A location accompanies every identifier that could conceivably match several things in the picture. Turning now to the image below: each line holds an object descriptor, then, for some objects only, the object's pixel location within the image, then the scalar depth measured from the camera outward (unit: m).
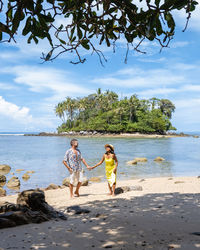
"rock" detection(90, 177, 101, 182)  14.86
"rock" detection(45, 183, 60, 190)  12.13
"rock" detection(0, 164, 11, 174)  19.61
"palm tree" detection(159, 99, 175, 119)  100.06
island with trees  90.81
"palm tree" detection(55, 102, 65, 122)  103.91
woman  8.49
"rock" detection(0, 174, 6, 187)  14.88
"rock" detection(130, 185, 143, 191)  9.79
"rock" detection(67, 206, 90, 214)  6.36
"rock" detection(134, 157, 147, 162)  25.13
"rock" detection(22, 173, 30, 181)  16.52
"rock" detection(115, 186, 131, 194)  9.17
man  8.45
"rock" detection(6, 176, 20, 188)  13.80
